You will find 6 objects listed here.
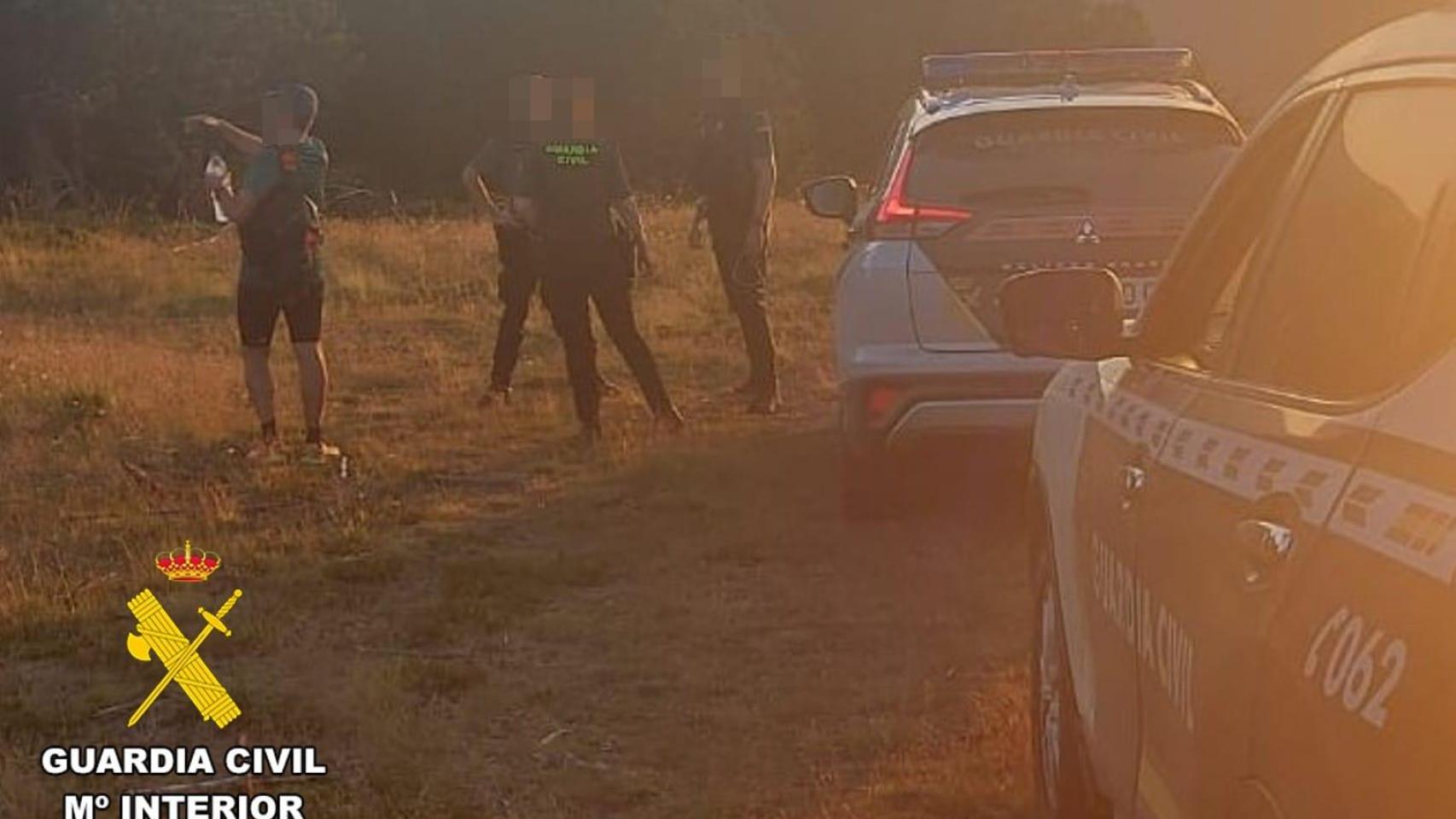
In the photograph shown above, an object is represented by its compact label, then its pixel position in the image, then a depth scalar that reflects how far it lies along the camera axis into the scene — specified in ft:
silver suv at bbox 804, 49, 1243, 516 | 24.41
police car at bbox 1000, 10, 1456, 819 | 6.75
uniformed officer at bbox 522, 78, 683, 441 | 32.58
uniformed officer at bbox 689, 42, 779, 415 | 35.42
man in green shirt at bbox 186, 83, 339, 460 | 30.09
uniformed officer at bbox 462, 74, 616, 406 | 32.81
